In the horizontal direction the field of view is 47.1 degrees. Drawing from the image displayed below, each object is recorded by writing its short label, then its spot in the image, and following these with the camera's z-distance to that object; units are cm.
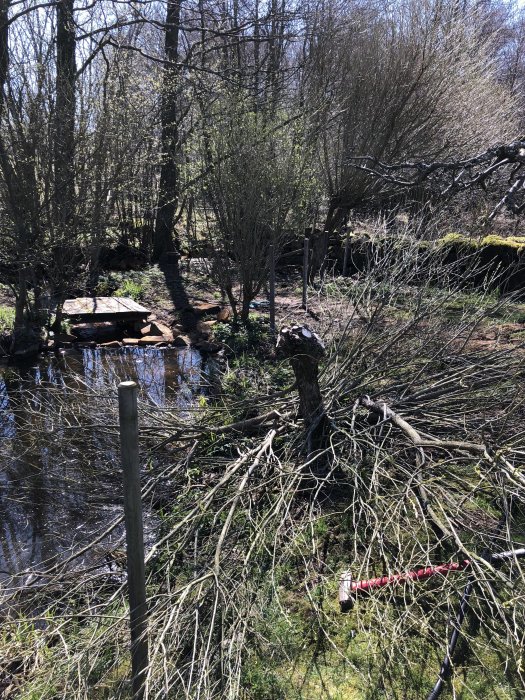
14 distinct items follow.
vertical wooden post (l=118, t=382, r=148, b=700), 193
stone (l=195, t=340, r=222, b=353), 895
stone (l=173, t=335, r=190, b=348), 930
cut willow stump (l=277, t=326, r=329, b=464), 405
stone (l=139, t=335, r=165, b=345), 938
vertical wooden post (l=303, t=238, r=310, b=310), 941
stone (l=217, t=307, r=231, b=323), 1002
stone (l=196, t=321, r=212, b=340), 953
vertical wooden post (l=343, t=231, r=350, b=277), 1106
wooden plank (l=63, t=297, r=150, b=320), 975
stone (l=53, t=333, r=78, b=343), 908
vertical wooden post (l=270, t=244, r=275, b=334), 840
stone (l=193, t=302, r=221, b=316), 1055
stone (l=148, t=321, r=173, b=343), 952
